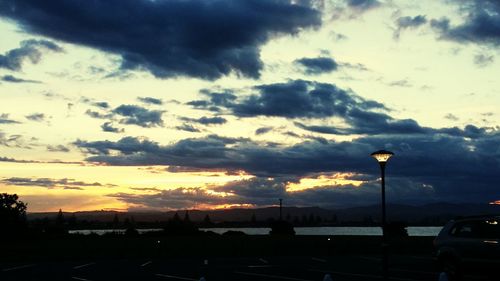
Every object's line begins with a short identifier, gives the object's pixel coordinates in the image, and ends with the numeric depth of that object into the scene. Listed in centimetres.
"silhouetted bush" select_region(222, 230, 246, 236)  6900
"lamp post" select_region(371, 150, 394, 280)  1712
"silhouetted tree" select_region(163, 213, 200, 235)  6706
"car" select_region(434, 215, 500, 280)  1772
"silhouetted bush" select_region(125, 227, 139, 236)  6681
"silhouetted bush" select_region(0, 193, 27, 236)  6188
